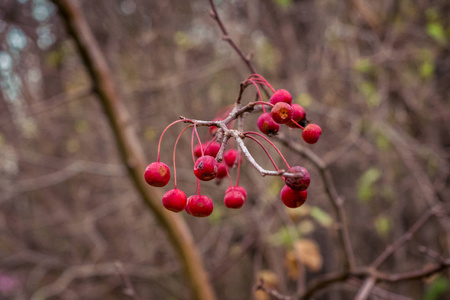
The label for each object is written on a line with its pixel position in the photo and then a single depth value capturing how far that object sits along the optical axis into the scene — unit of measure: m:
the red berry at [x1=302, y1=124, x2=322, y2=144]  0.34
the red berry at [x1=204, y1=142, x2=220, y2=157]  0.36
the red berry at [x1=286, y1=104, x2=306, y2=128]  0.34
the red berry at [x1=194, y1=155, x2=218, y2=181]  0.32
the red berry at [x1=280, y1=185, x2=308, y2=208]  0.33
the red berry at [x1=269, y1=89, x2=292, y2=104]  0.34
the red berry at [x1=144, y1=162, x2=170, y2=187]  0.33
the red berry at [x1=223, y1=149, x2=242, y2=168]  0.39
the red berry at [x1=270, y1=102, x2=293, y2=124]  0.32
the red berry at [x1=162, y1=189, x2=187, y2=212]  0.34
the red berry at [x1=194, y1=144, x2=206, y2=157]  0.37
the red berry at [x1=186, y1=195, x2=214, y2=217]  0.34
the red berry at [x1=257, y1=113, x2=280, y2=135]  0.34
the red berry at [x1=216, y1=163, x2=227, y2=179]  0.37
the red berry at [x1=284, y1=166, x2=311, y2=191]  0.31
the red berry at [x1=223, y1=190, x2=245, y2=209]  0.34
